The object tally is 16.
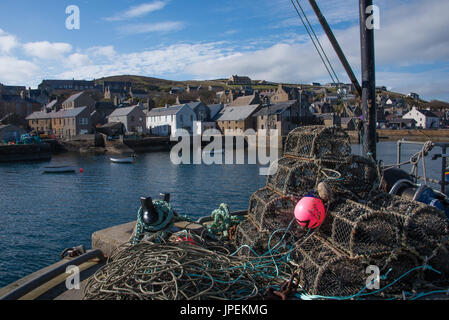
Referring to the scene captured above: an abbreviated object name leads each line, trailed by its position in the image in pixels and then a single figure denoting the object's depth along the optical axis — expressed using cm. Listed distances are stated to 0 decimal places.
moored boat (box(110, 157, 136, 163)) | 4353
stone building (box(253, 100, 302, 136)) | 6125
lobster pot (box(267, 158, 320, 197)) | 568
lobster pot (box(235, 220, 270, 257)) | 554
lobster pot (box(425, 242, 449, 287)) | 439
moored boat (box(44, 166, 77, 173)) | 3647
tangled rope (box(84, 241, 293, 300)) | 377
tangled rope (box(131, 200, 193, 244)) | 586
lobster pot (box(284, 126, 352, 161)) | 603
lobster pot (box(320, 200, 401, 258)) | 414
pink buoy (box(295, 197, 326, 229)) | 475
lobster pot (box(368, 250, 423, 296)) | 417
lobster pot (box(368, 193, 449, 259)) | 423
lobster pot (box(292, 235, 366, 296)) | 418
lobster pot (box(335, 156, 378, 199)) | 586
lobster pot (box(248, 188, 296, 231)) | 562
